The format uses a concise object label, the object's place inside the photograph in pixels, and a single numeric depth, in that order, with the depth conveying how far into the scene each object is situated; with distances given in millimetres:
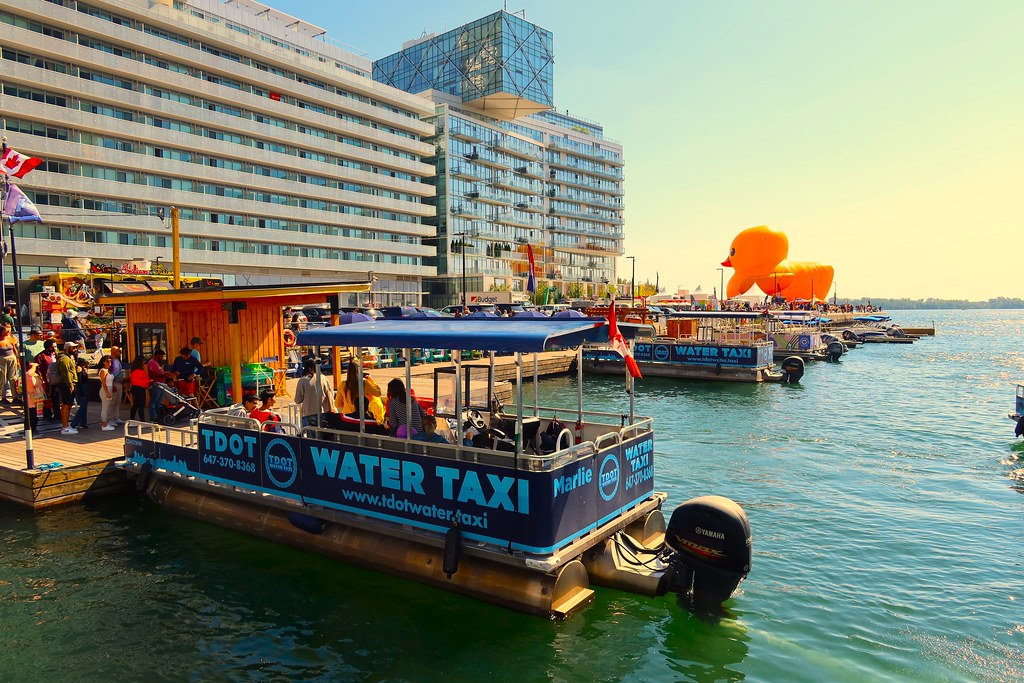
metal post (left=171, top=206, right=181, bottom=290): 23402
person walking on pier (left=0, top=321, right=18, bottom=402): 18344
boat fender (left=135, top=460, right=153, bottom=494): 12711
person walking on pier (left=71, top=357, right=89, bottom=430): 15547
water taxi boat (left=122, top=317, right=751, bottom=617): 8211
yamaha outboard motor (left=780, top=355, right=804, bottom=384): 36125
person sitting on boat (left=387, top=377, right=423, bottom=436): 9898
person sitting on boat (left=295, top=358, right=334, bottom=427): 11834
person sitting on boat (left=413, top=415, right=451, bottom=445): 9477
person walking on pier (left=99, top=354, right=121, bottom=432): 15094
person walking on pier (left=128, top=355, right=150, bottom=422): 15758
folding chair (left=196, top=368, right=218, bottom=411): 16297
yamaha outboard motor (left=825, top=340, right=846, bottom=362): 52250
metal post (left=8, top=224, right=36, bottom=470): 12539
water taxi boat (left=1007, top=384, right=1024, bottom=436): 20484
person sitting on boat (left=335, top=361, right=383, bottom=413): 11344
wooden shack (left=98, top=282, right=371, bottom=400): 16609
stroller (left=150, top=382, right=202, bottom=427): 15086
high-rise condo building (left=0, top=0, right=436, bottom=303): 53281
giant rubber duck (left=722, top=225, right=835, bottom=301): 87312
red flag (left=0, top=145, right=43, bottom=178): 13595
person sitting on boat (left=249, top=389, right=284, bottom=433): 11430
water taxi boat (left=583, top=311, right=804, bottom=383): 36094
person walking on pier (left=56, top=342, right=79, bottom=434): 15383
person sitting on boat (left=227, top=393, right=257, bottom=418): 12034
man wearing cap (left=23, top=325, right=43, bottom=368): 18328
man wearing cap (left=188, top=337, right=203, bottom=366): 16500
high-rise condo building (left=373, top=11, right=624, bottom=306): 92438
